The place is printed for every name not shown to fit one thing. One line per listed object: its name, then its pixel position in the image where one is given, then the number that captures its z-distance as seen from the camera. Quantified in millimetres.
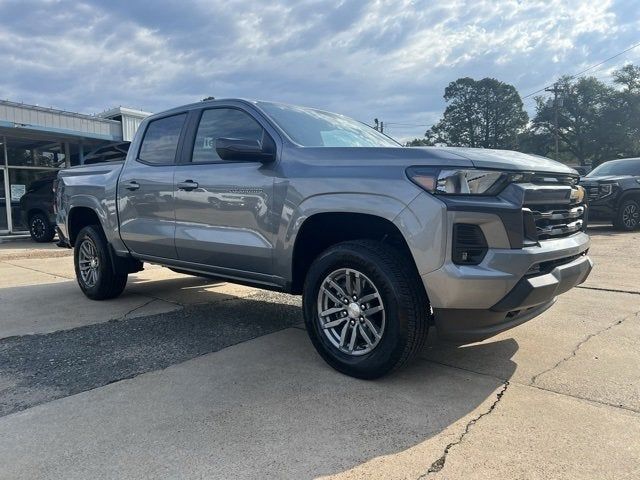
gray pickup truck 2973
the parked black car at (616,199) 11516
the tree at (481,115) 67125
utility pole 47794
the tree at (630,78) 48906
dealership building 14172
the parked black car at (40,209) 13211
